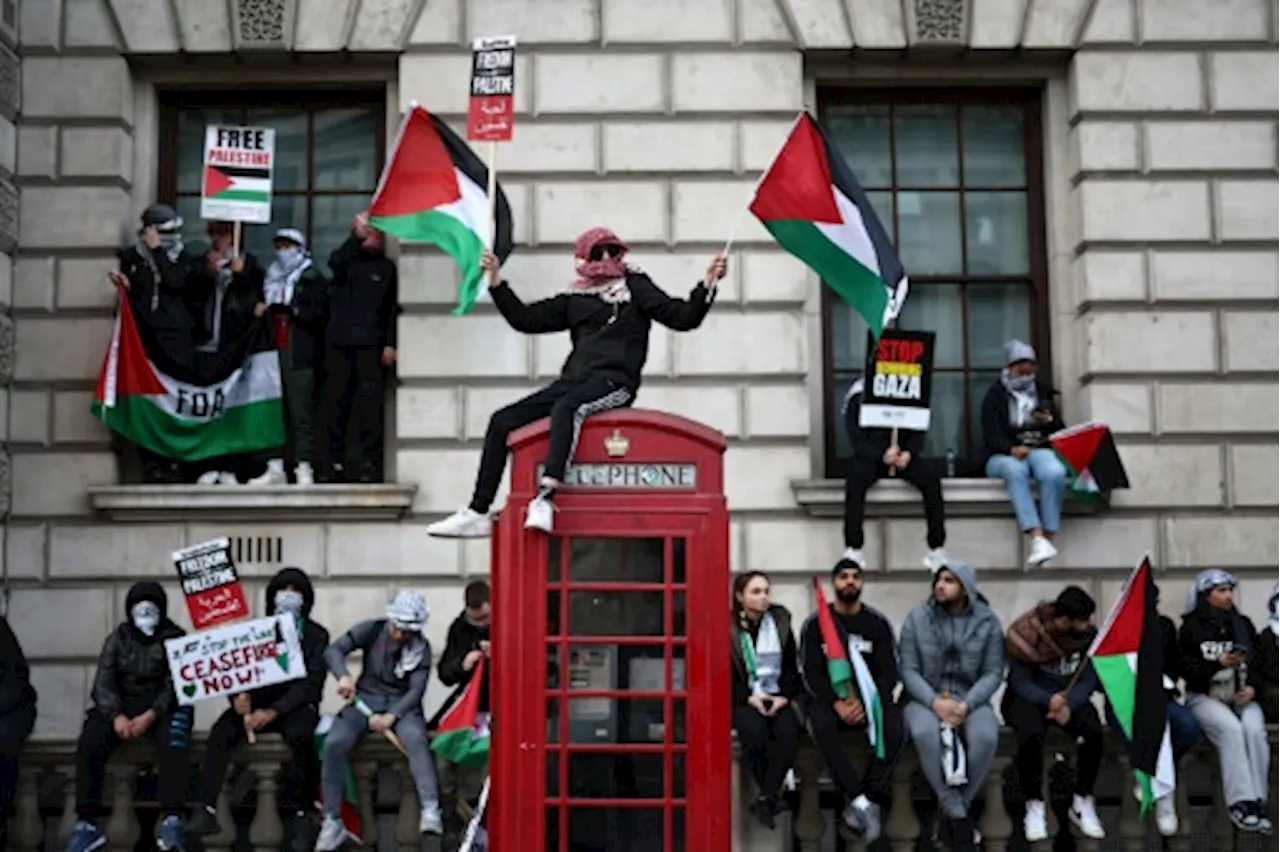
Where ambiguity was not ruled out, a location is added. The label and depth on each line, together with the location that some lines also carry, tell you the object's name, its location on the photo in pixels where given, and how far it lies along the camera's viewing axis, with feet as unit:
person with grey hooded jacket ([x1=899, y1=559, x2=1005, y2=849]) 38.83
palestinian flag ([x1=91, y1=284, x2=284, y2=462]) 52.34
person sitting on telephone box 36.83
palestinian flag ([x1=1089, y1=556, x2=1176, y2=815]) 39.24
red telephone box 32.94
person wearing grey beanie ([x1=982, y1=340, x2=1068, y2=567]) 51.11
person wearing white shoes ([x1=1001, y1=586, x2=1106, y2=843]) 39.63
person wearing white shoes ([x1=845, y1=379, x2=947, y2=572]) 50.52
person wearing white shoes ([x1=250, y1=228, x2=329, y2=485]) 53.06
